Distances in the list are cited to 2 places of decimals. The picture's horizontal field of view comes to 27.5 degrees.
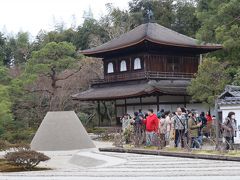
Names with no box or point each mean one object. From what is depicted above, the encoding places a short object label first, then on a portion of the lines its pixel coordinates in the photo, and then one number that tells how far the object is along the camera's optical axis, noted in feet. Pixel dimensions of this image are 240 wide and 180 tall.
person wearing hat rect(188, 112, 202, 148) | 63.98
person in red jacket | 68.85
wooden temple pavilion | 121.19
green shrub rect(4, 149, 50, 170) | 55.26
